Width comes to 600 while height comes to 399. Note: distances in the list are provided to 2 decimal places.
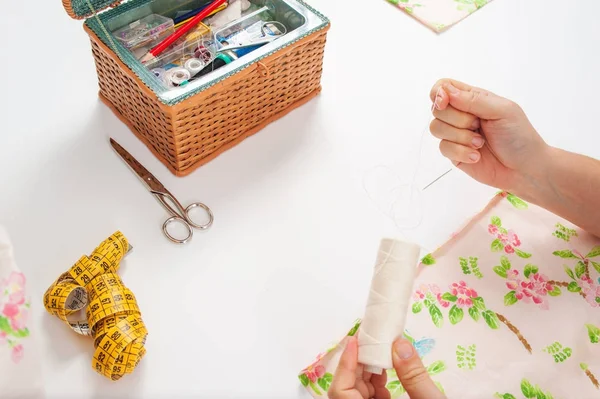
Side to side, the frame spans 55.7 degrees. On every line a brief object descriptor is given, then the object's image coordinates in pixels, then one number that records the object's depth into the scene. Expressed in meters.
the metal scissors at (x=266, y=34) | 0.83
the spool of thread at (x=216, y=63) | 0.80
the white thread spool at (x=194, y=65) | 0.80
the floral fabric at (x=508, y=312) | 0.68
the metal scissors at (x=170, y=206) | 0.75
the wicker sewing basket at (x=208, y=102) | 0.74
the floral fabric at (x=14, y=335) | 0.53
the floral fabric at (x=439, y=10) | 1.10
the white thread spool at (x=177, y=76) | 0.78
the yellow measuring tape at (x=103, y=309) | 0.61
